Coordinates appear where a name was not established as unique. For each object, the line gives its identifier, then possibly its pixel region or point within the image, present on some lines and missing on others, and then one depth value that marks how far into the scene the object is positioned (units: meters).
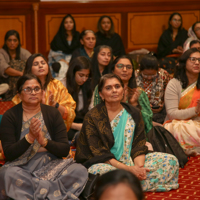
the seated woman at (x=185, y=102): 6.69
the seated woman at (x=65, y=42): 11.31
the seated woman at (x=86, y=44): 9.75
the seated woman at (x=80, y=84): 7.08
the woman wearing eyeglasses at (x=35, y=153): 4.46
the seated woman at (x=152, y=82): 7.88
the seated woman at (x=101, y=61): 8.08
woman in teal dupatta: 4.98
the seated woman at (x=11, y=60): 10.31
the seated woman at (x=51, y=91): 6.30
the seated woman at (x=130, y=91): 6.16
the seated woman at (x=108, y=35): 11.74
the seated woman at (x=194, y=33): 11.13
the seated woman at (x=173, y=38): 12.03
